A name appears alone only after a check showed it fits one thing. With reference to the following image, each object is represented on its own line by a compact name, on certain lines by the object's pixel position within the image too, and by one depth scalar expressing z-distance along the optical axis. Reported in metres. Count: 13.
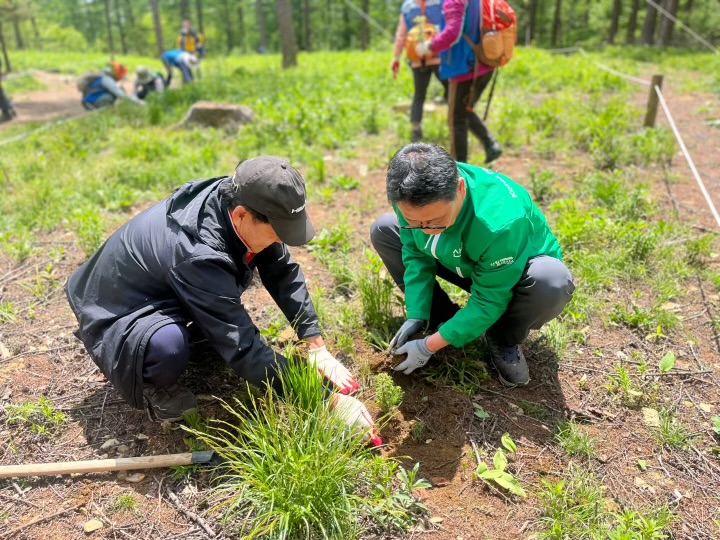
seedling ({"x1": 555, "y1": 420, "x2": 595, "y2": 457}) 2.14
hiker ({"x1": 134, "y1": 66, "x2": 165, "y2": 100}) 9.33
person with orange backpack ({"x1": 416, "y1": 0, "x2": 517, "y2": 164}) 4.09
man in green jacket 1.92
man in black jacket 1.92
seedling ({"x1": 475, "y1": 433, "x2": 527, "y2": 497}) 1.97
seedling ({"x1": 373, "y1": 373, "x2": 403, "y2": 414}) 2.21
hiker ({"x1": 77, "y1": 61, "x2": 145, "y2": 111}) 8.88
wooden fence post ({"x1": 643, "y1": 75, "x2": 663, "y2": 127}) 5.42
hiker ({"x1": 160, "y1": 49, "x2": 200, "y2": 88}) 10.89
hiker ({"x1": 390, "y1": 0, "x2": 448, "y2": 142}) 5.27
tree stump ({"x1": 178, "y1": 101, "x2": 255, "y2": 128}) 6.46
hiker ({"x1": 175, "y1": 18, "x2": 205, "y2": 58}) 13.47
